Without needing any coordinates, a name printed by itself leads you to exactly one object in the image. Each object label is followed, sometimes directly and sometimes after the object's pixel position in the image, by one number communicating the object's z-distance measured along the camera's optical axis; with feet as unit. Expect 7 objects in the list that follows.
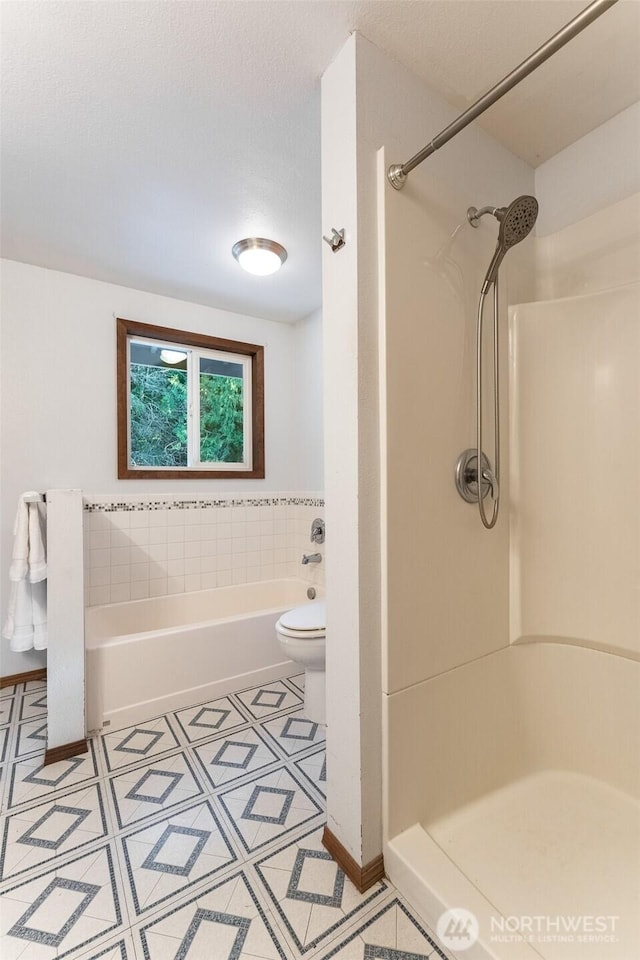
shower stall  3.74
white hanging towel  6.08
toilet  6.10
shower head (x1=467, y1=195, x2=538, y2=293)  3.83
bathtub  6.44
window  9.04
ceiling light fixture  7.08
